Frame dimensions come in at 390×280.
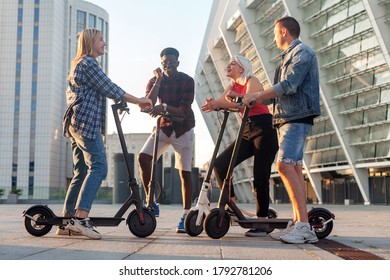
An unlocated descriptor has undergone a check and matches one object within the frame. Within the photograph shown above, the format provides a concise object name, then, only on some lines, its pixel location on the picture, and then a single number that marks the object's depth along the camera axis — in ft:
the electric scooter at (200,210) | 18.21
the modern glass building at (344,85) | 114.83
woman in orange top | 19.16
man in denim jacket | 16.40
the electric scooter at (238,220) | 17.46
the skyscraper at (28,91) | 282.36
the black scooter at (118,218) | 17.71
